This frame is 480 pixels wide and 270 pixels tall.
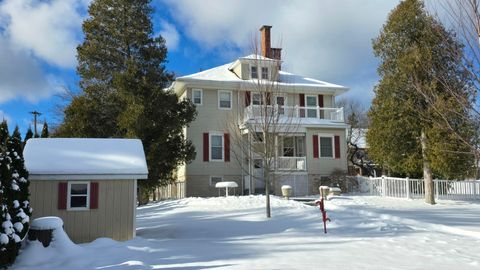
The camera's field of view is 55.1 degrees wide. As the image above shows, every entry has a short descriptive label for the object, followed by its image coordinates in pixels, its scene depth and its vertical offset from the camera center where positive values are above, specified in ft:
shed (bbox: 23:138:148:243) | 43.14 -1.57
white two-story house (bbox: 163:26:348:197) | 92.07 +6.82
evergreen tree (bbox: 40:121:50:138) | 81.23 +7.67
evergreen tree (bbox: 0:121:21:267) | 30.83 -2.12
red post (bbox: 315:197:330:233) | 44.90 -3.98
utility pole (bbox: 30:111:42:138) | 121.31 +16.17
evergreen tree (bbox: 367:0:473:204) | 71.00 +9.99
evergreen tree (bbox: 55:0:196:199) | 72.28 +13.44
